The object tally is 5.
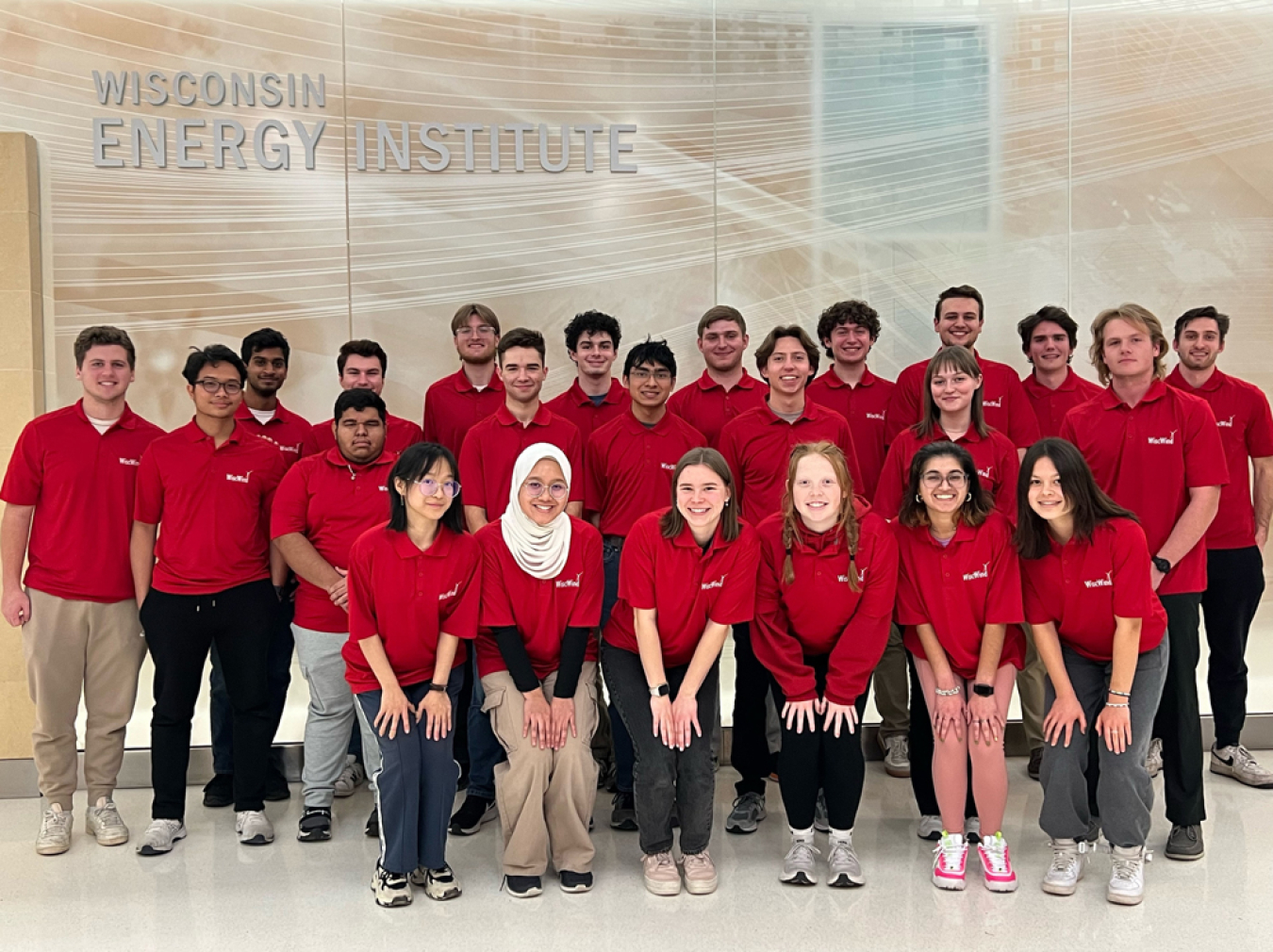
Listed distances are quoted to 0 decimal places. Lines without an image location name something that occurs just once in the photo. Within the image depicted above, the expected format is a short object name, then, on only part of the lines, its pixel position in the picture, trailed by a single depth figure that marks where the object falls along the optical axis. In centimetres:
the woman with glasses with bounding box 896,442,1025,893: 352
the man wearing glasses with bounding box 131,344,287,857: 393
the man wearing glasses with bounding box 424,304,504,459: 482
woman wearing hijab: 350
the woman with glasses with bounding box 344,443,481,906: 345
